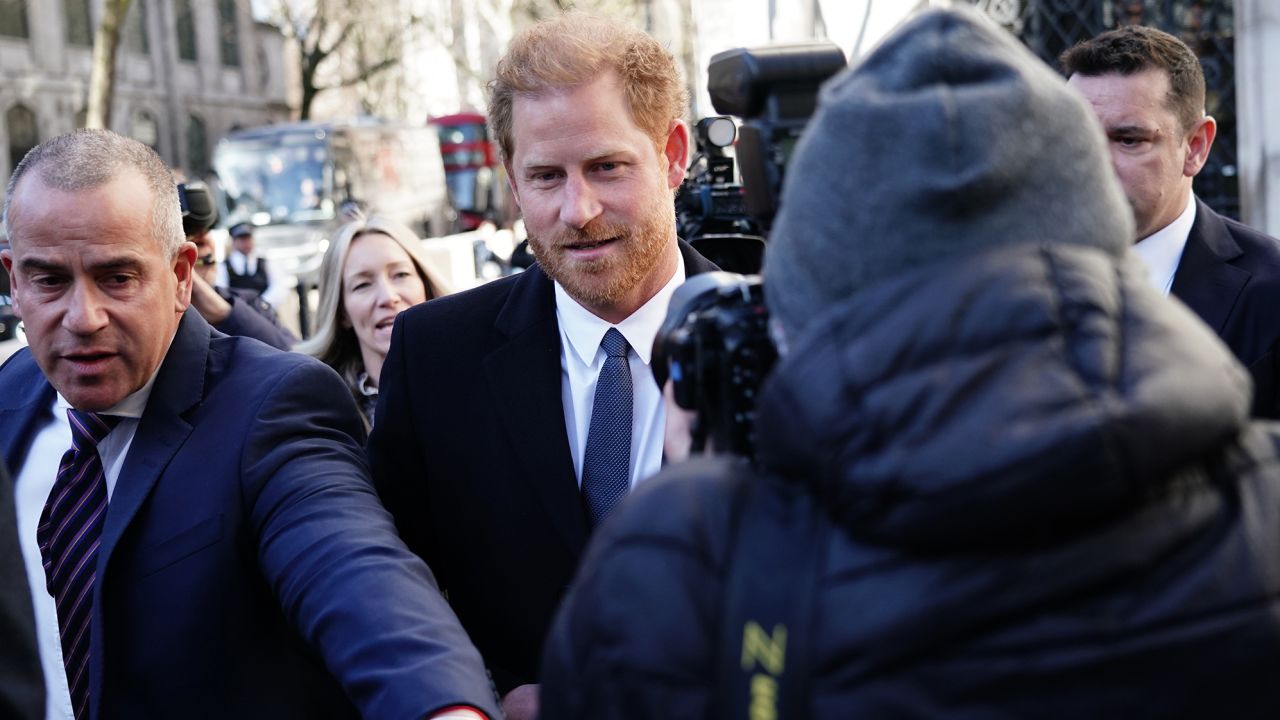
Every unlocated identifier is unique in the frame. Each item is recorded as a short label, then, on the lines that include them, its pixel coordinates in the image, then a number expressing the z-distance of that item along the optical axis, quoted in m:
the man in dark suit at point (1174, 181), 3.10
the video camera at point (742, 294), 1.54
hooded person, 1.04
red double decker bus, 34.81
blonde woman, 4.54
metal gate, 7.75
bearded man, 2.62
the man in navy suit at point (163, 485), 2.21
